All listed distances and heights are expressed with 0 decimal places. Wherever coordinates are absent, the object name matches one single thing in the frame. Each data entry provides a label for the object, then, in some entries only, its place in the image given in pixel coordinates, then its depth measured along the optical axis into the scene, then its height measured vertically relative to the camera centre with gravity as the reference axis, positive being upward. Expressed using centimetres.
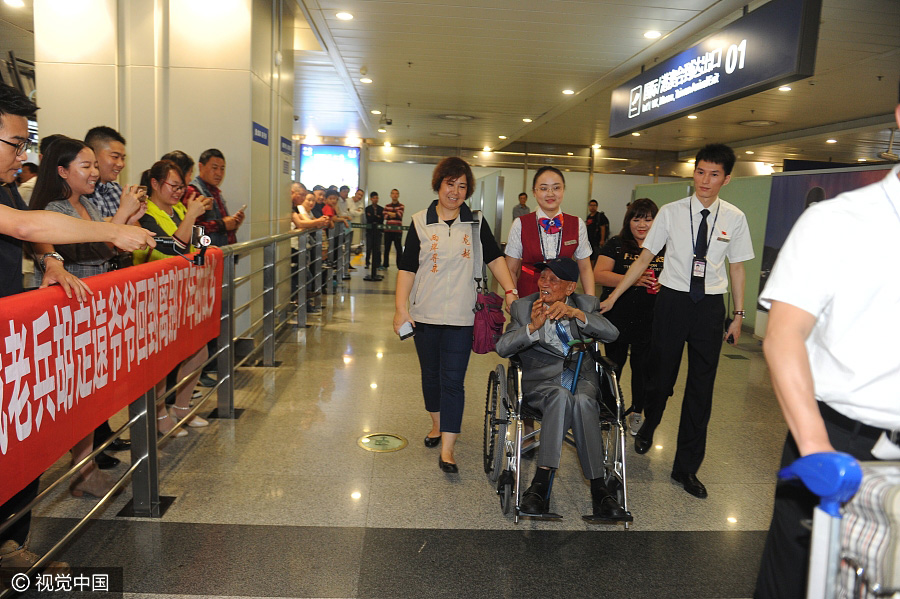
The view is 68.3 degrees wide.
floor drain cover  384 -140
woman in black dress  426 -49
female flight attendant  360 -12
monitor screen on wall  1883 +94
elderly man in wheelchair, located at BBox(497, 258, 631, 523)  291 -77
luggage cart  103 -49
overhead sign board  383 +105
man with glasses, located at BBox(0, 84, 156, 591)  189 -13
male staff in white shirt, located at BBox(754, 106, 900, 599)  129 -18
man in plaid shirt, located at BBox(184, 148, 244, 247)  470 -3
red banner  174 -54
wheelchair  291 -102
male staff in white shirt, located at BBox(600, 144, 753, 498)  339 -35
